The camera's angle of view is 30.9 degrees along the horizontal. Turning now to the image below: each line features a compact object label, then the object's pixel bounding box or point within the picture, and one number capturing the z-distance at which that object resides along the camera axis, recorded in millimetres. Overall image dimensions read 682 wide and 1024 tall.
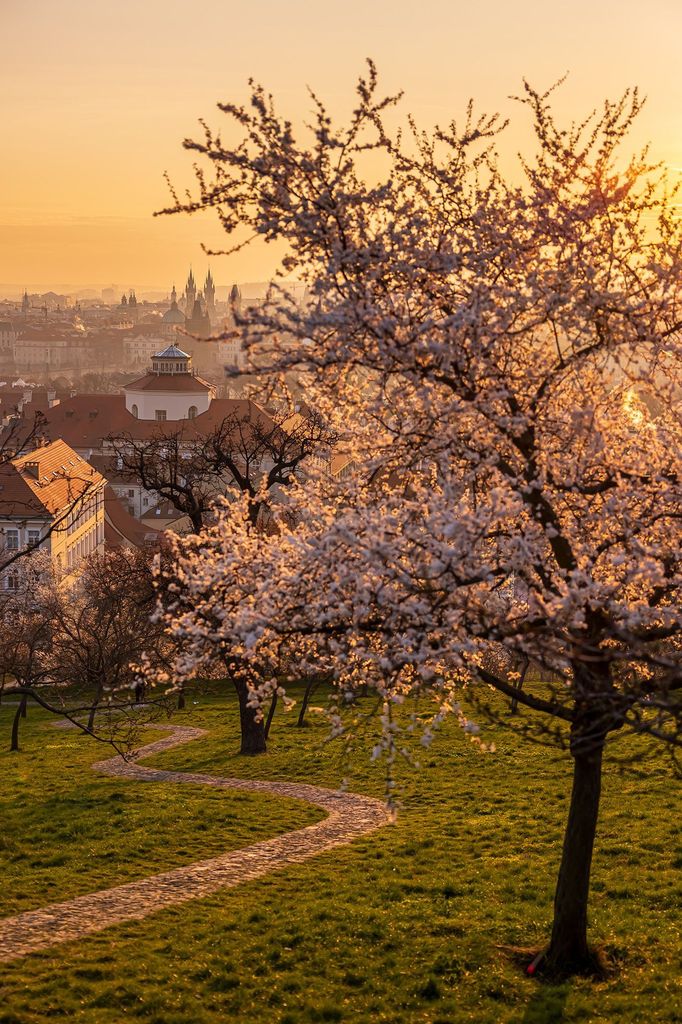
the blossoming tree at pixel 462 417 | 11469
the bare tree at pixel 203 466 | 31031
